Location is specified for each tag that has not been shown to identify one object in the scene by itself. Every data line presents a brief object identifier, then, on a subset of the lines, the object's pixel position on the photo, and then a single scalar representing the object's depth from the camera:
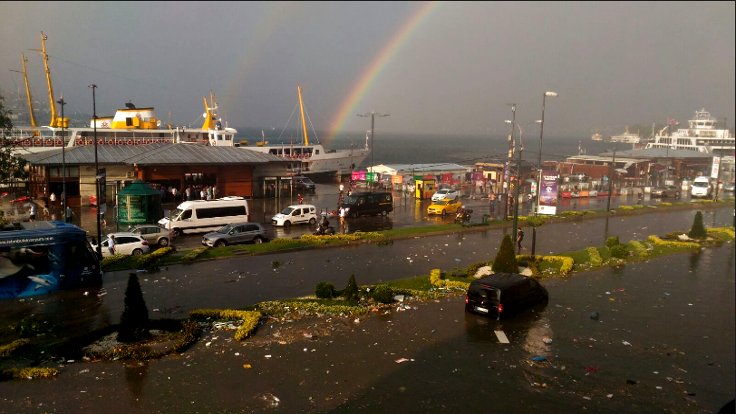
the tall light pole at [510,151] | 33.64
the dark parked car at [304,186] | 53.54
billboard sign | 36.16
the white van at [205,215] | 29.44
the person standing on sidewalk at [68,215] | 29.07
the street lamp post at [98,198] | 20.95
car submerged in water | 15.12
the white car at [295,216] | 33.19
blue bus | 15.89
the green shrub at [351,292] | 16.72
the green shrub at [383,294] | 16.50
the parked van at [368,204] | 37.94
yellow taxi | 39.62
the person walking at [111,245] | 22.78
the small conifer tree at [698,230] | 28.03
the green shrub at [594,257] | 22.83
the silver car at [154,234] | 25.98
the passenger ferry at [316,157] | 72.75
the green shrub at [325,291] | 16.91
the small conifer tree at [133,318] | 13.15
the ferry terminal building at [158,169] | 39.78
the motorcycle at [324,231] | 29.02
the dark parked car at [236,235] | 25.92
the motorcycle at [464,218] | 34.12
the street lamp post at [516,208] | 23.07
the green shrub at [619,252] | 23.89
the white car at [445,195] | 43.35
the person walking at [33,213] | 30.91
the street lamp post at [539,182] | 36.35
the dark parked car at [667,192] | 53.42
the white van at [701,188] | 52.47
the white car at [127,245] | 22.95
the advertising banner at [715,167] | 50.73
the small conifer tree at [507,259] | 19.45
